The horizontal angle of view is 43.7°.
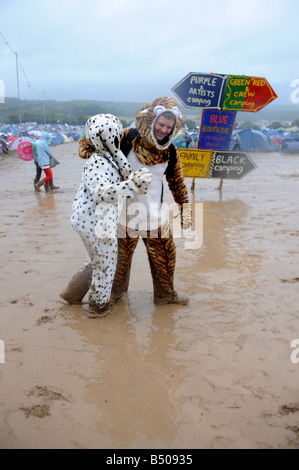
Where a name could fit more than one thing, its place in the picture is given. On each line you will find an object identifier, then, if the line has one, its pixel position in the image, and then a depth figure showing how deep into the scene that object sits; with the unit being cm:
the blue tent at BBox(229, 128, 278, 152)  2164
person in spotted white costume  244
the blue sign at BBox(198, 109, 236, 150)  809
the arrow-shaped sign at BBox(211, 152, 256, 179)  845
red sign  766
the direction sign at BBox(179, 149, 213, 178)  826
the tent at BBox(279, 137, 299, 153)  2097
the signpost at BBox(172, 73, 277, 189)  758
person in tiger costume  278
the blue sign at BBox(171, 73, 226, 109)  746
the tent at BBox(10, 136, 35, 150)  2002
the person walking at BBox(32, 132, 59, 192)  878
